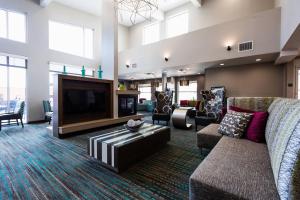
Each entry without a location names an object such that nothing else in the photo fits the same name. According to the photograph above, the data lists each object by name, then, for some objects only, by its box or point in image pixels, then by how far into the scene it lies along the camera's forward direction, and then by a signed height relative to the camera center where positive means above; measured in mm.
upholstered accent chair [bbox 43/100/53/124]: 6055 -462
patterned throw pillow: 2227 -414
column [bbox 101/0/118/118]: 5234 +1991
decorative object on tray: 2844 -546
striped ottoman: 2109 -769
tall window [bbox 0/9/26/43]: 5570 +2742
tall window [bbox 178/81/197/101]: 9750 +368
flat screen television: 4188 -136
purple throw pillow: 2055 -422
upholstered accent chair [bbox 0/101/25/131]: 4619 -543
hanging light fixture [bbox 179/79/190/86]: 8144 +815
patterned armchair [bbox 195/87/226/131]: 4215 -319
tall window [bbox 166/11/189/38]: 7964 +4041
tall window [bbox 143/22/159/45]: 9044 +4014
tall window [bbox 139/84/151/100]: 11727 +497
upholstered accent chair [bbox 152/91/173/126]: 5348 -244
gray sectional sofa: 921 -621
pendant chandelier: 3438 +2275
